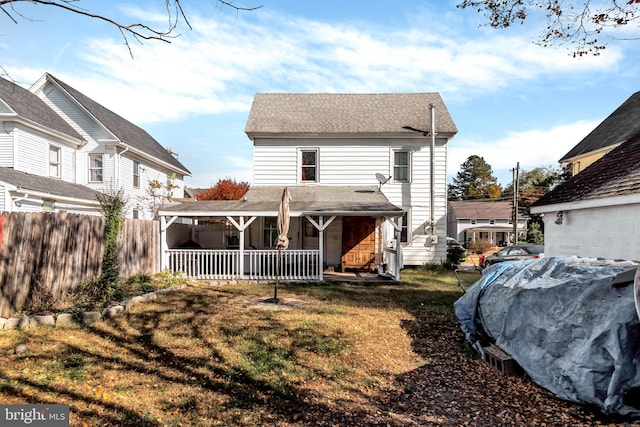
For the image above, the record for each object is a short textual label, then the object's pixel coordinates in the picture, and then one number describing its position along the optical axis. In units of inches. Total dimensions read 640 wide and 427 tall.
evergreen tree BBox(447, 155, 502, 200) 2410.2
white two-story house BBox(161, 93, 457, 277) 573.9
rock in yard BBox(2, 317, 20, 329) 244.5
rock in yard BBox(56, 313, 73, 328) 255.9
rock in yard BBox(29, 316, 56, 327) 251.6
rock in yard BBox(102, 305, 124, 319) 279.7
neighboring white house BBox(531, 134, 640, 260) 252.7
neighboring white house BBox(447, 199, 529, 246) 1681.8
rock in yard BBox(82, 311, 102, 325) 265.3
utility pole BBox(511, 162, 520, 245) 1027.4
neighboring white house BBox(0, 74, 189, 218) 553.6
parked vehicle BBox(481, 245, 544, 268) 636.1
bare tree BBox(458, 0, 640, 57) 171.6
